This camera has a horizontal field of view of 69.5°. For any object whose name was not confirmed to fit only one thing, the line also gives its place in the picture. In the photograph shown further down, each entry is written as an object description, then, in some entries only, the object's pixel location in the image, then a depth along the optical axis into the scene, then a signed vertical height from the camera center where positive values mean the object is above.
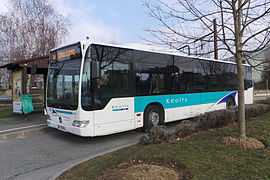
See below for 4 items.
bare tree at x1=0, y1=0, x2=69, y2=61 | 17.30 +5.33
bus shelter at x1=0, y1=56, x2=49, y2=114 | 10.03 +0.91
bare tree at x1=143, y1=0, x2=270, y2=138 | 4.46 +1.31
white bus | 5.69 +0.01
